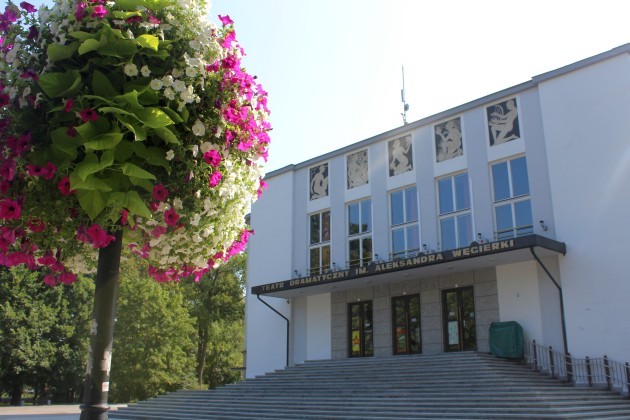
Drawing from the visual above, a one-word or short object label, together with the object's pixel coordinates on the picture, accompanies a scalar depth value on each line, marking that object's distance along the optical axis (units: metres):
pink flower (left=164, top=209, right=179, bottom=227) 3.30
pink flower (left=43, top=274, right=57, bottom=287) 3.79
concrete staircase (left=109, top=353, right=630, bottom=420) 13.90
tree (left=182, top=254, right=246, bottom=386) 46.34
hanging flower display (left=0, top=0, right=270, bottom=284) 2.95
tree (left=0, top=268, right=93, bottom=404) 36.44
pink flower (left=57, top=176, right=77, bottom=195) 3.00
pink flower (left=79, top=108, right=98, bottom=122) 2.86
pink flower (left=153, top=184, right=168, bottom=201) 3.14
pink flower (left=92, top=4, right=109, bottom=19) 3.06
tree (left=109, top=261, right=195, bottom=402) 36.50
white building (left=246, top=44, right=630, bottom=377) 17.44
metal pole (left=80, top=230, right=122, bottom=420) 3.10
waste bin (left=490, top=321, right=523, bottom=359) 17.83
